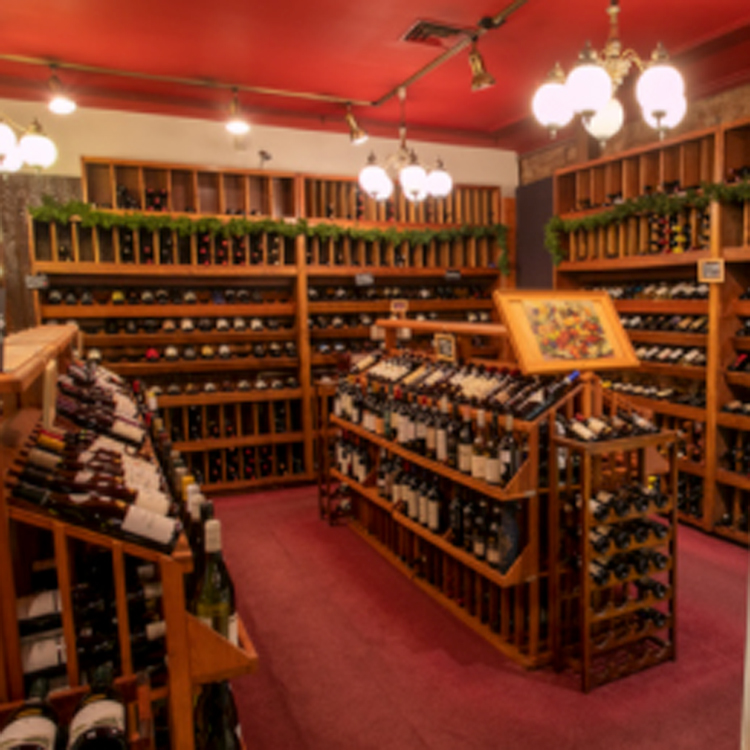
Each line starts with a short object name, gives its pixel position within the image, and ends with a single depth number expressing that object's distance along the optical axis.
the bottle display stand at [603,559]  2.84
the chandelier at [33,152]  4.17
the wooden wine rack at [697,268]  4.53
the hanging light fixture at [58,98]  4.66
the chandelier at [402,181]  4.80
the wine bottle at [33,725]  1.20
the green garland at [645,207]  4.42
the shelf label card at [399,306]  6.29
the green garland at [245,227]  5.35
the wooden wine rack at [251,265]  5.68
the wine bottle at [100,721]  1.22
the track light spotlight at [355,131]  5.59
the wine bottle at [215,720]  1.81
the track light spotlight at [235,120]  5.21
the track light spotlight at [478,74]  3.94
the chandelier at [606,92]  2.67
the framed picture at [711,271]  4.51
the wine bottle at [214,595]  1.80
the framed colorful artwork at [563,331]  3.17
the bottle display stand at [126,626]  1.38
